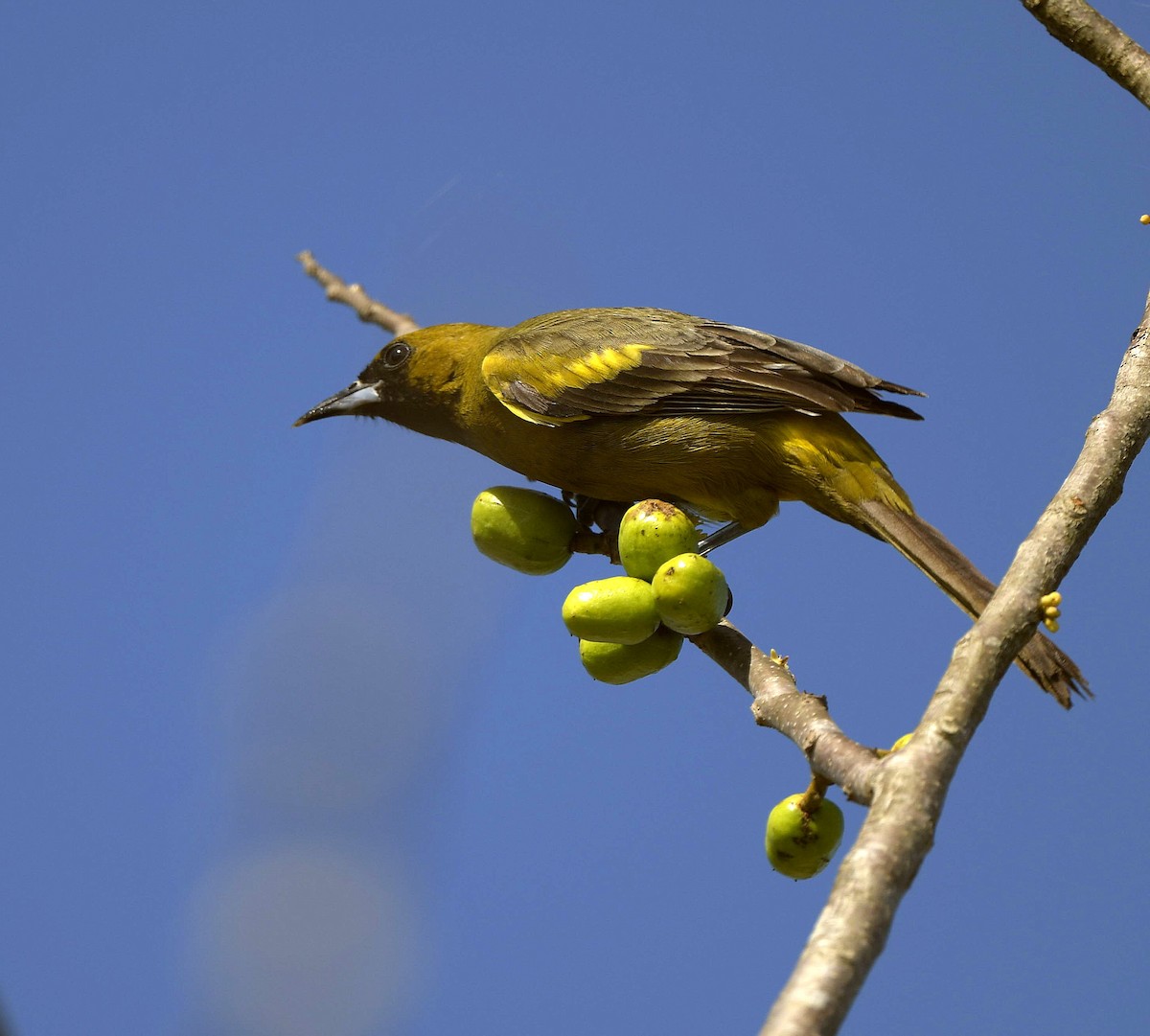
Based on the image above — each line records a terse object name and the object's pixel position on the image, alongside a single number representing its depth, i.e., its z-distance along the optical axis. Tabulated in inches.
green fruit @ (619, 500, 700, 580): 264.1
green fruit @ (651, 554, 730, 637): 245.9
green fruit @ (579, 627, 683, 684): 268.1
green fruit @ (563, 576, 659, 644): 249.0
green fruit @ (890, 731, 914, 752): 173.5
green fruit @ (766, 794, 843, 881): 229.3
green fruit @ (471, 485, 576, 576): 303.0
